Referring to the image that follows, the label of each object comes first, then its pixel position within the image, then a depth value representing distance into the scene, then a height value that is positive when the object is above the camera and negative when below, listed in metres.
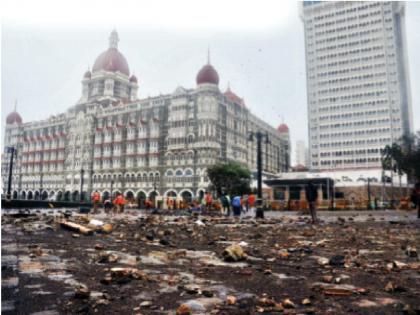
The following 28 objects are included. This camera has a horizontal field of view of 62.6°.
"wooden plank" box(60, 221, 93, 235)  6.80 -0.72
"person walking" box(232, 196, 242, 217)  19.62 -0.74
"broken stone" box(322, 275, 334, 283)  3.03 -0.76
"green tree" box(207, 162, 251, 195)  51.56 +2.30
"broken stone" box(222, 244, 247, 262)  4.09 -0.73
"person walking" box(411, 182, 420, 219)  14.82 -0.05
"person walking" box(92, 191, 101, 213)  20.90 -0.31
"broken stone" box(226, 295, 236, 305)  2.37 -0.73
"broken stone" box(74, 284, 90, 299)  2.43 -0.70
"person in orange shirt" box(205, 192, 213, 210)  25.01 -0.54
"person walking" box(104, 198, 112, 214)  21.37 -0.75
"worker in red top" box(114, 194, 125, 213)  22.35 -0.56
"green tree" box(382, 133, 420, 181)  42.61 +5.01
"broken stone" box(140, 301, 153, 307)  2.30 -0.73
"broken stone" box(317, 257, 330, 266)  3.89 -0.79
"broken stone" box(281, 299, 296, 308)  2.29 -0.73
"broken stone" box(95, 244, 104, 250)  4.91 -0.76
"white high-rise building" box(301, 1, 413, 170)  96.12 +31.65
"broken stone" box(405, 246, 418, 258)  4.42 -0.78
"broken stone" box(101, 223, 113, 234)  7.37 -0.75
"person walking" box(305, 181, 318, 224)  12.08 -0.10
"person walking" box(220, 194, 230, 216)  21.21 -0.52
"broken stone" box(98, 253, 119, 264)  3.88 -0.73
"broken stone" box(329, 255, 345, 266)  3.85 -0.76
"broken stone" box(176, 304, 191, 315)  2.13 -0.72
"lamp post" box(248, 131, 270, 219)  15.14 -0.32
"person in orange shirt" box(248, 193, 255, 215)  31.27 -0.67
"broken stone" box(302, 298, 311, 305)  2.35 -0.74
